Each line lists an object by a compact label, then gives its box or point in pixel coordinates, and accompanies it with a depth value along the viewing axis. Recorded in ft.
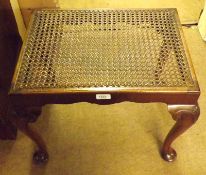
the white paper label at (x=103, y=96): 2.79
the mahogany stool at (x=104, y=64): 2.78
